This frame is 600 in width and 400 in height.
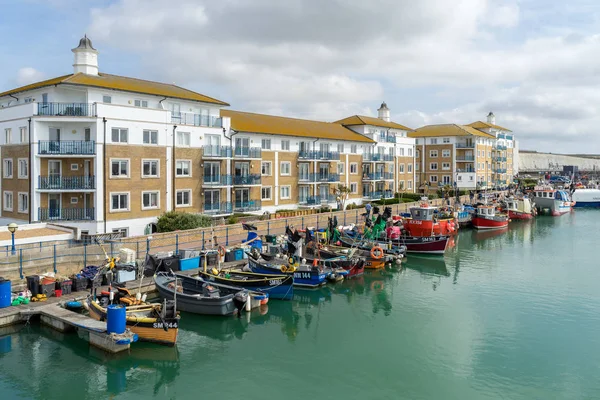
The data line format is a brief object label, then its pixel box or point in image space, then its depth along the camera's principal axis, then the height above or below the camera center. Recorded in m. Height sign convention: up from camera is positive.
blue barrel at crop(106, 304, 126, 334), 19.41 -5.01
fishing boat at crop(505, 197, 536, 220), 71.88 -2.72
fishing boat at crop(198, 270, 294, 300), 27.62 -5.04
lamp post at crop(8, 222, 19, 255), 26.38 -2.15
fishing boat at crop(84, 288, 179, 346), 20.42 -5.24
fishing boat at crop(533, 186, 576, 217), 79.94 -1.74
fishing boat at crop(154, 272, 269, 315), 24.61 -5.29
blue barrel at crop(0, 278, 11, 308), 22.67 -4.71
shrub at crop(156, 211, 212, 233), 37.56 -2.51
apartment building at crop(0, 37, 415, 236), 36.38 +2.63
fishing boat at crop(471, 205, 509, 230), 60.72 -3.57
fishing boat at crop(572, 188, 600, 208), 95.81 -1.62
